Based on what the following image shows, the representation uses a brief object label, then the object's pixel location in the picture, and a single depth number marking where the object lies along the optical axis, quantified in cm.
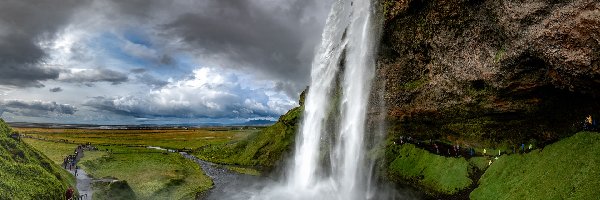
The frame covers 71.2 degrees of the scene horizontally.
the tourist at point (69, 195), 3143
